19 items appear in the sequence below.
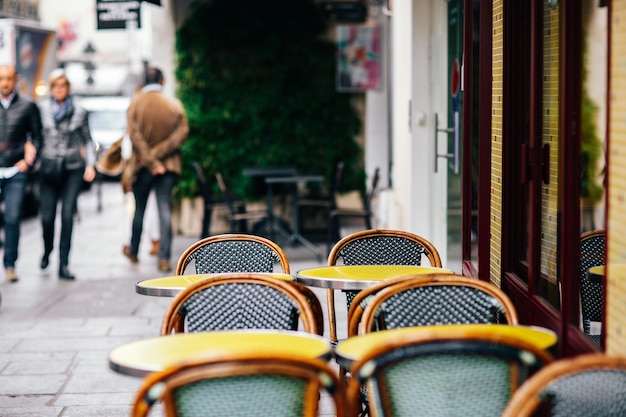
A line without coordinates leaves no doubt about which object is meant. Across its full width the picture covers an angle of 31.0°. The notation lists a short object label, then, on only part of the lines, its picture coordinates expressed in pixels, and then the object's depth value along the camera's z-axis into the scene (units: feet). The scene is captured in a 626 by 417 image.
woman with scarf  33.27
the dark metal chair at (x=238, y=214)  37.86
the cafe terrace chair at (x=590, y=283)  16.93
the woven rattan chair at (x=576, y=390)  9.20
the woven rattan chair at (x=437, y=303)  13.03
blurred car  105.91
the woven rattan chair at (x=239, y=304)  13.58
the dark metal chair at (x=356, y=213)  36.86
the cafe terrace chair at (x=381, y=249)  18.19
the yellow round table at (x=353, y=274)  15.72
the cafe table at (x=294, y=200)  37.47
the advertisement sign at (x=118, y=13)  42.80
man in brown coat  35.83
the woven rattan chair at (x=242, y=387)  9.49
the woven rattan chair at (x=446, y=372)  9.99
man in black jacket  32.58
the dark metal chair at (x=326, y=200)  37.91
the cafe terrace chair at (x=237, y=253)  17.56
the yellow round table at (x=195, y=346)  11.41
